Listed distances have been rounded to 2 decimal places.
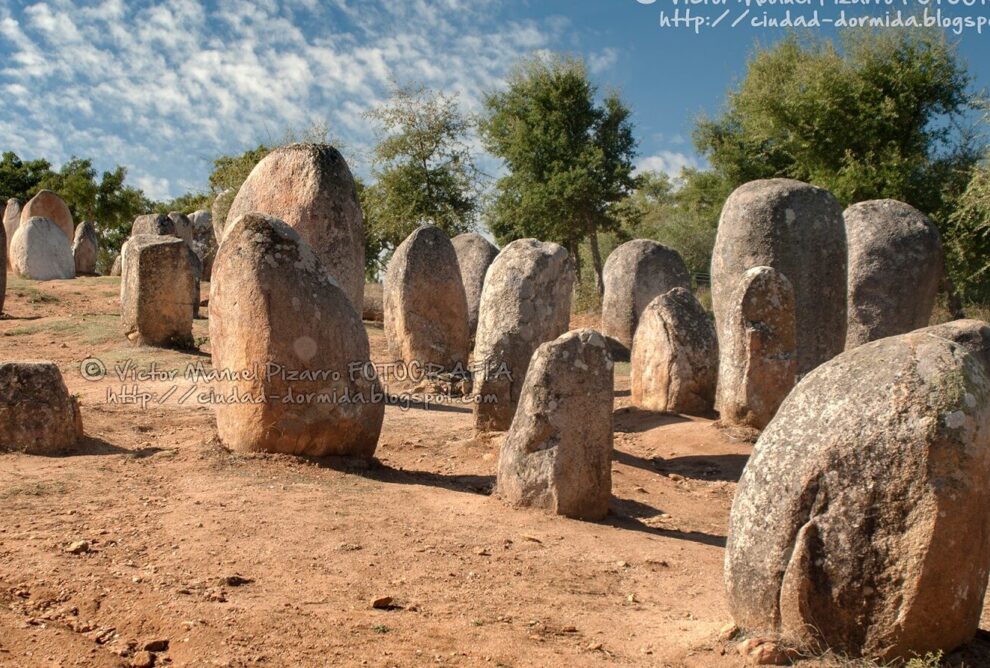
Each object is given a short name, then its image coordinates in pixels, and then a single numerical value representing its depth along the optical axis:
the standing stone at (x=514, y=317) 9.88
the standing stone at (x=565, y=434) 6.93
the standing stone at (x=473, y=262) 17.12
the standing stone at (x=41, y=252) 23.83
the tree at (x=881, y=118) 20.56
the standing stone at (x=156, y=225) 20.56
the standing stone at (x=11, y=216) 30.73
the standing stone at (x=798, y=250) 10.80
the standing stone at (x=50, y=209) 28.12
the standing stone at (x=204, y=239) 26.77
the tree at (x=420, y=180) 29.06
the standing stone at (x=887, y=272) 14.26
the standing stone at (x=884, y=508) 3.69
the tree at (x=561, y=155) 26.25
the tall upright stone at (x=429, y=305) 13.70
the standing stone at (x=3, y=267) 17.48
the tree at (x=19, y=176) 38.19
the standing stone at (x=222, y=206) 24.56
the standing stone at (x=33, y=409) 7.29
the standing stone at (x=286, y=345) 7.33
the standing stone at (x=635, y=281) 17.48
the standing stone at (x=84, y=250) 27.55
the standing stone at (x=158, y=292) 14.18
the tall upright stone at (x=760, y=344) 9.75
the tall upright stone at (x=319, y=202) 11.14
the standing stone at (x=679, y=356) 11.23
